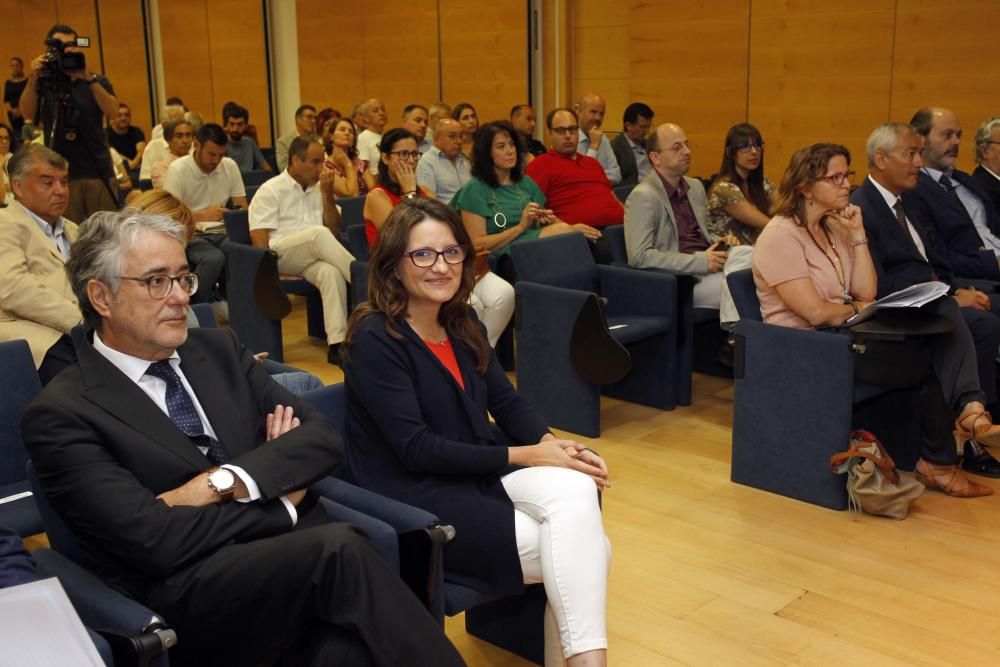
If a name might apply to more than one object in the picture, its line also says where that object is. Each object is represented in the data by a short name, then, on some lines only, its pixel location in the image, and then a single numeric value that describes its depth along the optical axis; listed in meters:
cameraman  5.94
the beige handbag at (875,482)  3.77
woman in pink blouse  3.90
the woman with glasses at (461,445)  2.45
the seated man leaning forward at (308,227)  5.91
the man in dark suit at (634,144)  8.50
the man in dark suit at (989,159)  5.40
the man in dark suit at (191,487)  2.04
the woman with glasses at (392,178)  5.61
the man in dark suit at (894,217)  4.48
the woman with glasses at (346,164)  7.36
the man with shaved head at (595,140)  8.34
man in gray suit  5.10
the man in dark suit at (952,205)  4.98
